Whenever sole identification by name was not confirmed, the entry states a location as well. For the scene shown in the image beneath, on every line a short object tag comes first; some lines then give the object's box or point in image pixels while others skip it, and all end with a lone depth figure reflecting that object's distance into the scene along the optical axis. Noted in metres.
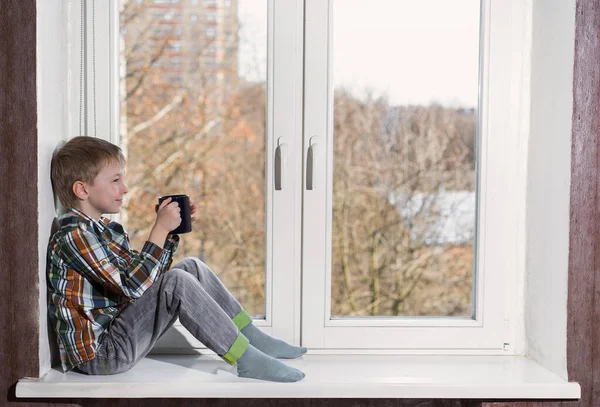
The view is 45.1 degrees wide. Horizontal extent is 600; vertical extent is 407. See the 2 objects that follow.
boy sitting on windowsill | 1.71
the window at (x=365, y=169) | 1.94
